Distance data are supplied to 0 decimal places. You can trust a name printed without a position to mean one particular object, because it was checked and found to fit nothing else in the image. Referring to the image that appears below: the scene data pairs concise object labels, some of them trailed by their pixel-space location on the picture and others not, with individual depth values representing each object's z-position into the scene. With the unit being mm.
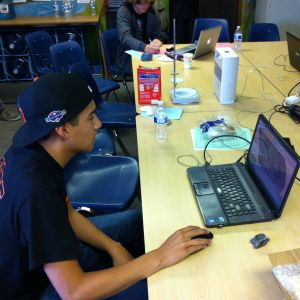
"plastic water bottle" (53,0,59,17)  4723
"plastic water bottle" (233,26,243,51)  3201
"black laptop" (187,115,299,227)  1101
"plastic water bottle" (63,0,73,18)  4707
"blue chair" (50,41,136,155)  2434
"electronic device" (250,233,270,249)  1061
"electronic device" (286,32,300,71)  2588
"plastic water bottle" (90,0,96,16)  4742
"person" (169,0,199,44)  4702
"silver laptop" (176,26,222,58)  2804
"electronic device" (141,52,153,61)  2930
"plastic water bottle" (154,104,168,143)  1704
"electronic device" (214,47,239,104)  1942
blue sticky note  1911
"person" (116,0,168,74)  3375
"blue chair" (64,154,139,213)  1697
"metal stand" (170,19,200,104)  2086
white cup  2780
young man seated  938
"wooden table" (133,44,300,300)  938
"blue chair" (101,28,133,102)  3436
